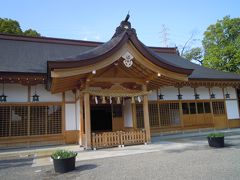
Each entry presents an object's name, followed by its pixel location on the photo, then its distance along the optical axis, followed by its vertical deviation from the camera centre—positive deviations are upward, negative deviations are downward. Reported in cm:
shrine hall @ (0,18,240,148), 845 +135
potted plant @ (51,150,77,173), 531 -98
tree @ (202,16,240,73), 2207 +760
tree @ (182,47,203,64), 3266 +959
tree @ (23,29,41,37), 2461 +1057
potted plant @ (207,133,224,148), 758 -89
